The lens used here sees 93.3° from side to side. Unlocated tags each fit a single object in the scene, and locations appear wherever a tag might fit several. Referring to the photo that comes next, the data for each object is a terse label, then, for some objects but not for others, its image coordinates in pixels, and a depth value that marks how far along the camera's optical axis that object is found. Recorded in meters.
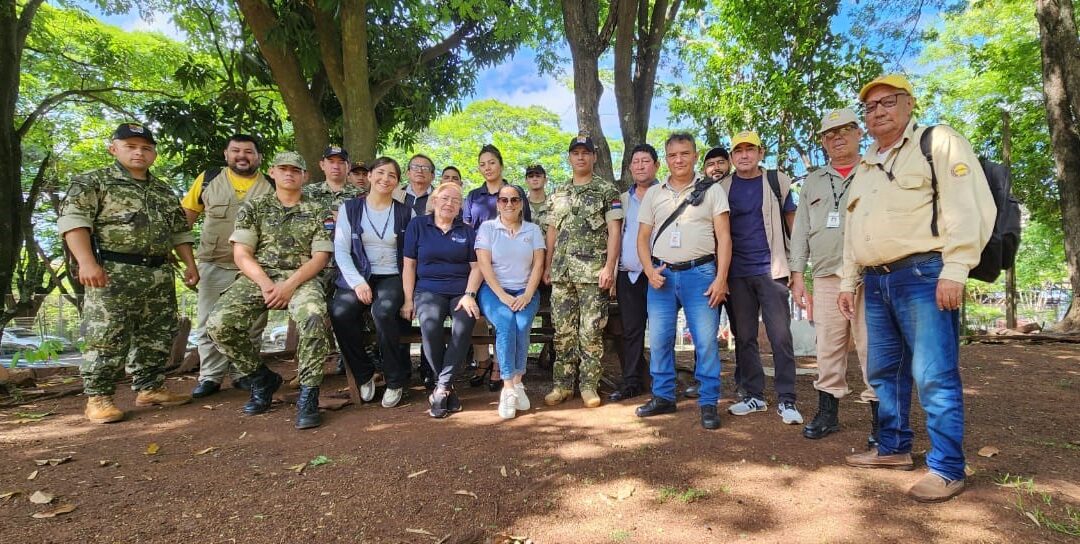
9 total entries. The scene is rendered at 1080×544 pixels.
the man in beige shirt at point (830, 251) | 3.37
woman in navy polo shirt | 4.24
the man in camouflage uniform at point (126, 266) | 3.97
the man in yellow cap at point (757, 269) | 3.79
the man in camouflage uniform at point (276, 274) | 4.06
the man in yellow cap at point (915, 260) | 2.32
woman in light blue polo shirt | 4.22
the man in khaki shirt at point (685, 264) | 3.70
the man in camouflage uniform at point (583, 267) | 4.32
